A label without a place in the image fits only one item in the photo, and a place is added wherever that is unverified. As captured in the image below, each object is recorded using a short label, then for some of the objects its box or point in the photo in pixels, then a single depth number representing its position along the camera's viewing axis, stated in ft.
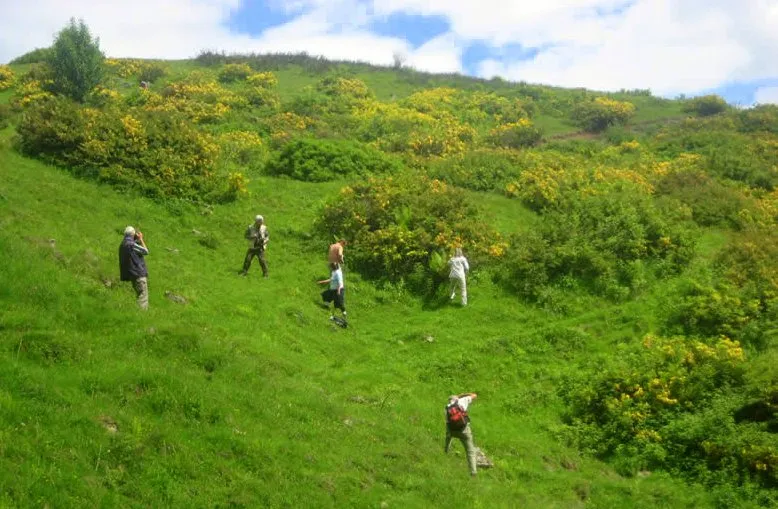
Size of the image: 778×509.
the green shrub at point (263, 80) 161.58
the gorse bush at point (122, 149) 83.61
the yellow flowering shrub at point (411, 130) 118.62
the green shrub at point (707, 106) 169.68
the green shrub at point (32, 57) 170.81
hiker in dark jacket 51.24
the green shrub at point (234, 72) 169.68
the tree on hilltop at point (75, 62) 120.67
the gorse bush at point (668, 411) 45.98
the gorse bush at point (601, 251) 73.26
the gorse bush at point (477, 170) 99.50
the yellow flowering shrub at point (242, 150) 100.22
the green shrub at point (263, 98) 141.28
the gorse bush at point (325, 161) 98.43
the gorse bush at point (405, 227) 75.97
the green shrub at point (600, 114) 159.53
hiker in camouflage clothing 68.28
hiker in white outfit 70.54
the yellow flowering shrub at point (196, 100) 123.54
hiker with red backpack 43.38
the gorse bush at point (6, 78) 138.48
